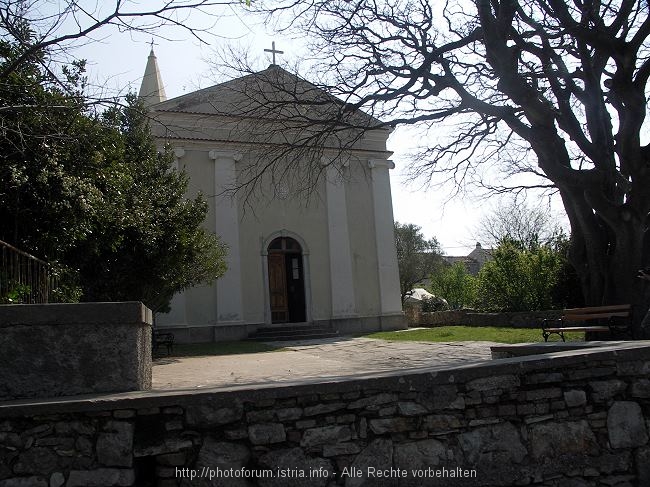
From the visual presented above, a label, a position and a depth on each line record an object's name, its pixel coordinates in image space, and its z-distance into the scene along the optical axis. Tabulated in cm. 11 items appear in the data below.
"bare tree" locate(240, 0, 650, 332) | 919
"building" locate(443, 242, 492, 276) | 6289
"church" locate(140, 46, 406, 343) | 1709
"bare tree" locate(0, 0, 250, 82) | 446
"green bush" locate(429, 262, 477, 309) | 3144
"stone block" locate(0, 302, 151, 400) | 367
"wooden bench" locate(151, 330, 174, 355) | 1218
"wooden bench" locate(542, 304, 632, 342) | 897
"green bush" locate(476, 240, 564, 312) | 1839
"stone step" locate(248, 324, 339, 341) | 1622
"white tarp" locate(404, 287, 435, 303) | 3132
